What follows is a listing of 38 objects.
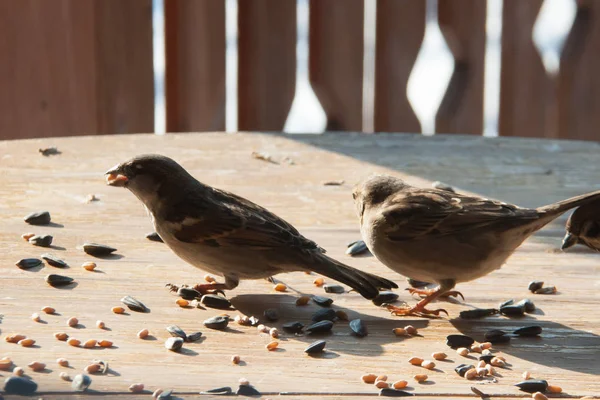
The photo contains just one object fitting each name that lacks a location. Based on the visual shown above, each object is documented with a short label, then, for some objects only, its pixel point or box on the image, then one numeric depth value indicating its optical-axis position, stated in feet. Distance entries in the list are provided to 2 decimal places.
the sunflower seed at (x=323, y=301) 15.19
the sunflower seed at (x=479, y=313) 15.01
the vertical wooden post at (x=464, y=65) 30.14
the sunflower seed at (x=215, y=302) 15.21
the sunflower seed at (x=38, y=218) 18.84
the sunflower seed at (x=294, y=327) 13.99
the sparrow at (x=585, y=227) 14.88
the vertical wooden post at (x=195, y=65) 29.60
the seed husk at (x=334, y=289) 16.11
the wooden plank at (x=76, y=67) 29.86
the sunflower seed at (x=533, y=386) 11.55
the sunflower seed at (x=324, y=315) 14.42
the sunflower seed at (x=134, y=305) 14.40
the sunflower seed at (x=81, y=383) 11.04
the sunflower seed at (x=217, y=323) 14.00
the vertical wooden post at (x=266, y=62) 30.12
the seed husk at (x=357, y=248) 18.13
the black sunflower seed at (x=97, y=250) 17.17
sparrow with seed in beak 15.56
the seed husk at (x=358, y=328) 13.89
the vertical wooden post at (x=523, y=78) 30.55
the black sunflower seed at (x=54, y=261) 16.35
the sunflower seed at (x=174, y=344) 12.76
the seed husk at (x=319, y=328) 13.89
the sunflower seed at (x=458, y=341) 13.53
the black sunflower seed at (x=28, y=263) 16.15
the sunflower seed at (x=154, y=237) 18.37
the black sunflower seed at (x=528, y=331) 13.98
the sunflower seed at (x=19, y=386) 10.80
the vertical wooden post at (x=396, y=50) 30.25
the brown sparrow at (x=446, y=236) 15.60
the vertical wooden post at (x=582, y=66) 30.89
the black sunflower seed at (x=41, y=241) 17.51
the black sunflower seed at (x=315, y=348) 12.89
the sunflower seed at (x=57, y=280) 15.39
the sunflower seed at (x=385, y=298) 15.61
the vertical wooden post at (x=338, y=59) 30.07
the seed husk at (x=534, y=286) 15.98
